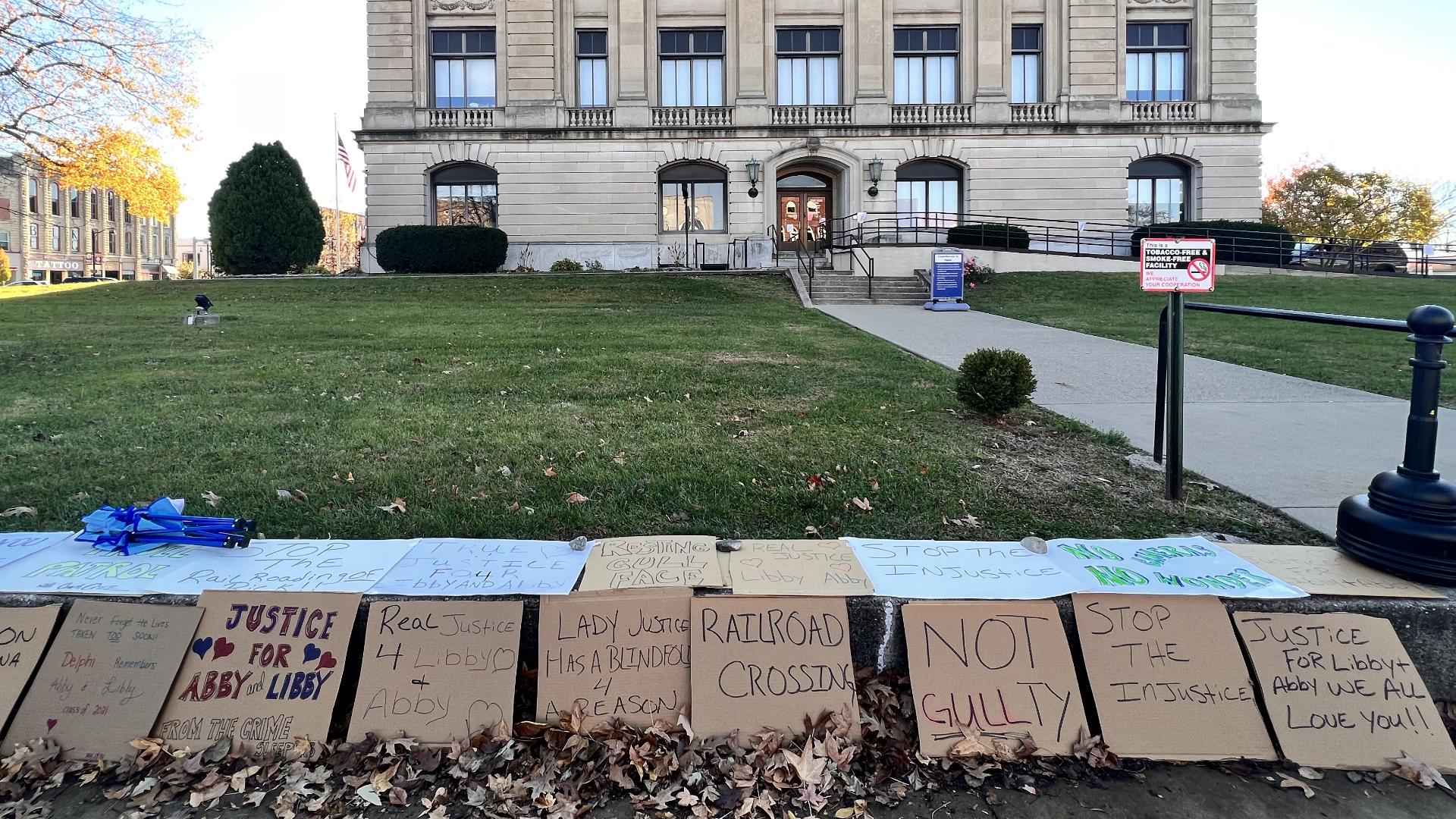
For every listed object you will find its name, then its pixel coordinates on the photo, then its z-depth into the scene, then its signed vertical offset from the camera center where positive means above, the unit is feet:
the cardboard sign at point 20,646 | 9.78 -3.60
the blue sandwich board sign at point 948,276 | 69.46 +5.86
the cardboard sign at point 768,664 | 9.77 -3.83
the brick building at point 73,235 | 233.55 +35.98
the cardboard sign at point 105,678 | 9.53 -3.90
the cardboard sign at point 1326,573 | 10.91 -3.15
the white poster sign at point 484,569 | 10.98 -3.09
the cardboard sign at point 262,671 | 9.66 -3.89
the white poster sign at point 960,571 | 11.03 -3.15
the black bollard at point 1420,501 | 10.89 -2.06
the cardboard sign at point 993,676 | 9.75 -3.98
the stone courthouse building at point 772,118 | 106.32 +29.20
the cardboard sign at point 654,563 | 11.12 -3.05
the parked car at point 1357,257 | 96.84 +10.58
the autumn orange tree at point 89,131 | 47.73 +14.97
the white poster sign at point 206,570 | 10.93 -3.04
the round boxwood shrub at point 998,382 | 22.50 -0.96
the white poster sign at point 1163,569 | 11.11 -3.16
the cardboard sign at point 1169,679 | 9.67 -4.05
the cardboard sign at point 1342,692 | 9.52 -4.14
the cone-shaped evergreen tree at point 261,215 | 92.58 +14.69
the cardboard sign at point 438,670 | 9.72 -3.88
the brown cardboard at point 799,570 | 10.91 -3.09
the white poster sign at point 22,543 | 11.96 -2.91
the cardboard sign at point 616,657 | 9.89 -3.79
